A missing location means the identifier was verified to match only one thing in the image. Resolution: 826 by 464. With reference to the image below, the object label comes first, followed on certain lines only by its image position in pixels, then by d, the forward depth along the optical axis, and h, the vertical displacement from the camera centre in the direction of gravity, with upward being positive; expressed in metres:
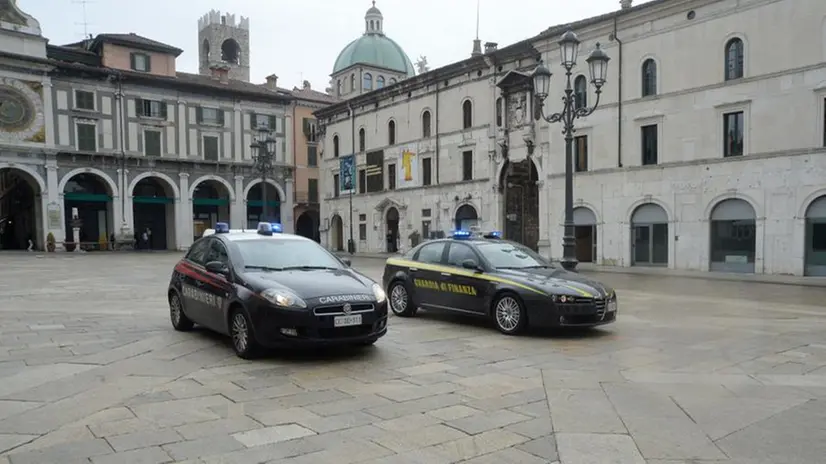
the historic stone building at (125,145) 41.69 +5.32
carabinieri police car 6.89 -0.98
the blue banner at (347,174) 46.19 +3.02
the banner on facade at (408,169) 40.19 +2.88
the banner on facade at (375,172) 43.38 +2.97
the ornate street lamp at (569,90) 14.62 +3.02
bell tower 71.25 +20.58
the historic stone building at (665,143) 22.14 +3.06
